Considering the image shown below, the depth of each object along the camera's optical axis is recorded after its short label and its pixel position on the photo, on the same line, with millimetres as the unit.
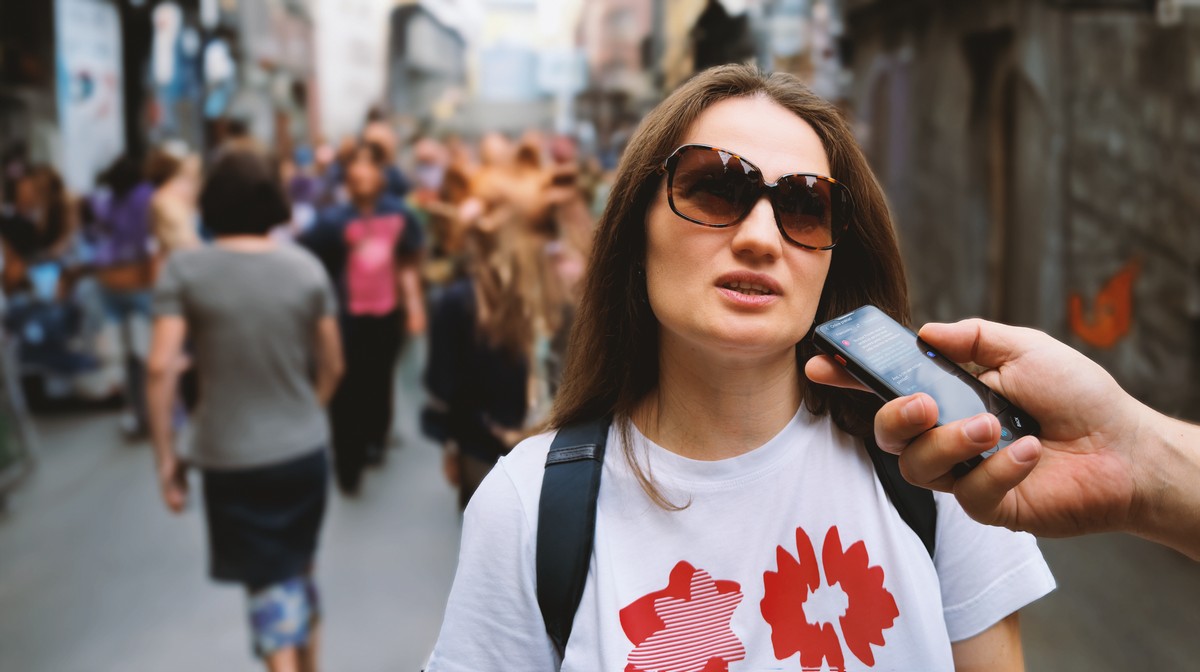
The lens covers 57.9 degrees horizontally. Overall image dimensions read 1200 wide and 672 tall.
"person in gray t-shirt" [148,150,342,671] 4027
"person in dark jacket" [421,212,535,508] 4254
